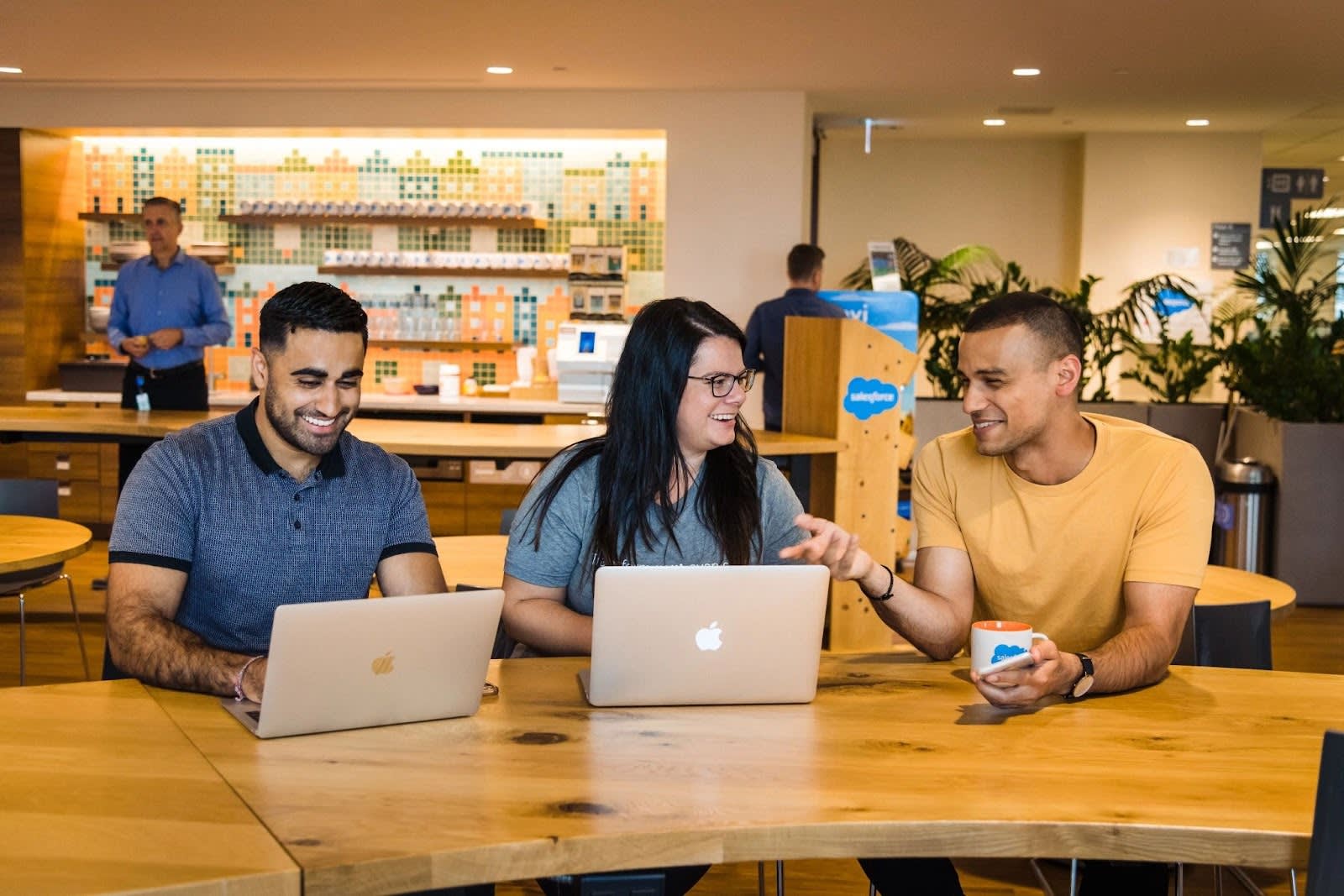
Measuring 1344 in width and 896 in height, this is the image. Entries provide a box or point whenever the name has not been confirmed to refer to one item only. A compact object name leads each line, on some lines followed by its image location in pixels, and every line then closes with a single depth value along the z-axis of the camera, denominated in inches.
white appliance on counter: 315.6
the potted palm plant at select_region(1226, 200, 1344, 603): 282.8
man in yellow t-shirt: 98.7
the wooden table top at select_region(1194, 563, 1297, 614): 139.7
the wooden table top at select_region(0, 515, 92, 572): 143.3
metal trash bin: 287.6
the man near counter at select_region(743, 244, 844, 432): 283.9
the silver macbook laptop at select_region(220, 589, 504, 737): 70.3
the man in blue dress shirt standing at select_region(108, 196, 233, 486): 270.1
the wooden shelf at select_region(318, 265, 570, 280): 354.9
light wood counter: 322.7
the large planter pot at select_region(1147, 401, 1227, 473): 347.6
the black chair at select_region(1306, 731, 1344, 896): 62.1
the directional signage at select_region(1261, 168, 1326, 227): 447.2
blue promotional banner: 298.8
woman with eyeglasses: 101.9
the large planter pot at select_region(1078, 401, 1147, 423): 345.1
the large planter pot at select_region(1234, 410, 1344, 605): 282.2
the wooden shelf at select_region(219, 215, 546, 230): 350.0
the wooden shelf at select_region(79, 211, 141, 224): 365.7
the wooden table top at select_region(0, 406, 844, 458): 211.6
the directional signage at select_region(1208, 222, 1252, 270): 411.2
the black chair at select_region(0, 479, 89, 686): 180.1
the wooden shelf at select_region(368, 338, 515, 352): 359.6
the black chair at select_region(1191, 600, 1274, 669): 120.9
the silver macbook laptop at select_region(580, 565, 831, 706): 77.1
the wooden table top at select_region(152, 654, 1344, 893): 63.1
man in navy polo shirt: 94.0
